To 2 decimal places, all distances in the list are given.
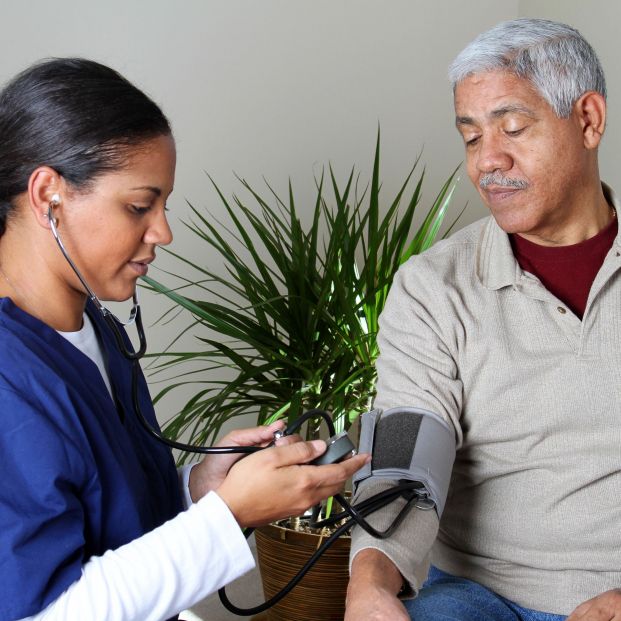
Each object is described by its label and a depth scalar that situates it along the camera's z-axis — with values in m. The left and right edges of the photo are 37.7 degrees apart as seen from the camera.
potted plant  2.29
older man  1.53
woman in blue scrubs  1.07
